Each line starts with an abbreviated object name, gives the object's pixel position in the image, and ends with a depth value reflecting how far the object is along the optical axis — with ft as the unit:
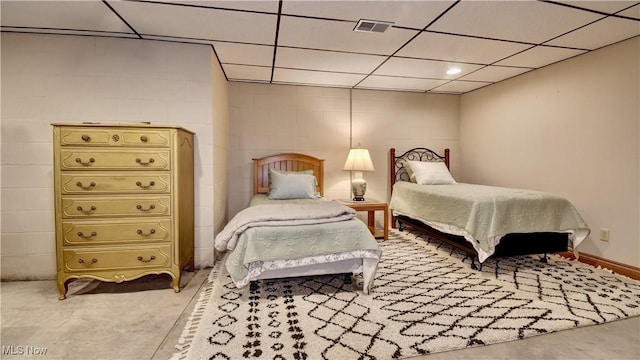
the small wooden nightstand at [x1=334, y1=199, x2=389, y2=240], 12.89
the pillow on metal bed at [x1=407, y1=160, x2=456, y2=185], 13.83
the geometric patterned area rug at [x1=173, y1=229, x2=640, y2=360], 5.66
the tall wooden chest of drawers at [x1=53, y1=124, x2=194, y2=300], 7.39
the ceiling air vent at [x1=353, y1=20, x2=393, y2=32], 8.02
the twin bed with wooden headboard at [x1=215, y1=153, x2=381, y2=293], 7.39
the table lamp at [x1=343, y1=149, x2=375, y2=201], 13.91
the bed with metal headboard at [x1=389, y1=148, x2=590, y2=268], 9.21
